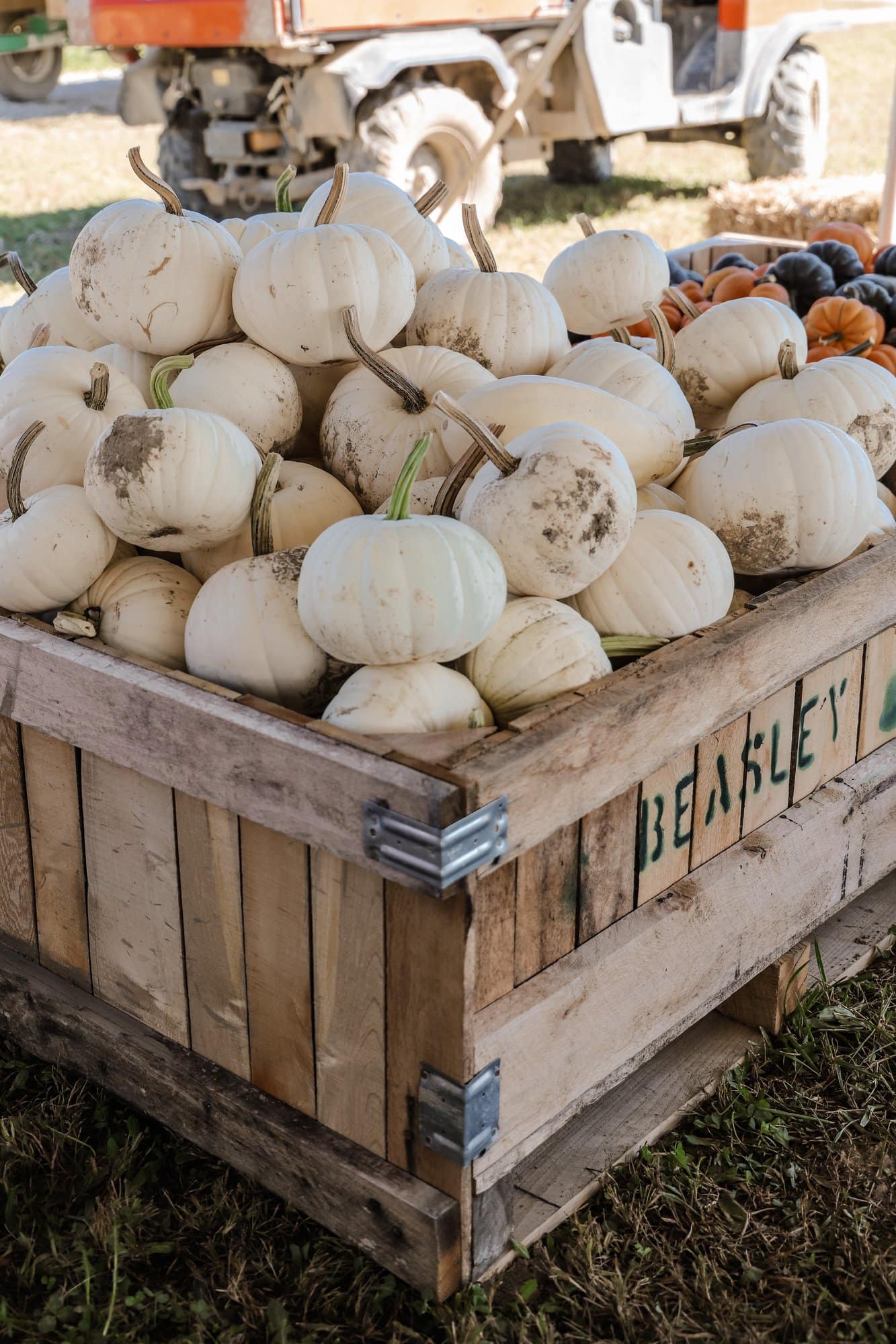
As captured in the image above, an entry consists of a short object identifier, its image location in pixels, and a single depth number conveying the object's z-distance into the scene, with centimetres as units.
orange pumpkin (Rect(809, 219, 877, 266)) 363
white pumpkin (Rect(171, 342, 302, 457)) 186
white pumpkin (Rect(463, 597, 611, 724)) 156
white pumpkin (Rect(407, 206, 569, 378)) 202
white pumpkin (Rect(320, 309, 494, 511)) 182
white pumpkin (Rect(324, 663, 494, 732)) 147
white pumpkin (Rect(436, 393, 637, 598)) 156
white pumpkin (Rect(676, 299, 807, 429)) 216
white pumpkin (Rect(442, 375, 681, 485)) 175
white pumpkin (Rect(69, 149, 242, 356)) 188
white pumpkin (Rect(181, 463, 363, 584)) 180
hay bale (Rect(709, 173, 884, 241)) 770
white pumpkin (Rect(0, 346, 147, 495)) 182
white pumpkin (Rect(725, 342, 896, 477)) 199
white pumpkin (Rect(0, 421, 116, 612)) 167
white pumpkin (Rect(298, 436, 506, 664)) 143
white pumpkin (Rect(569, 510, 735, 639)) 168
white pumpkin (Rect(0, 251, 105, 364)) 211
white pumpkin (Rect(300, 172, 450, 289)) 210
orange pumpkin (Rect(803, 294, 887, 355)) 294
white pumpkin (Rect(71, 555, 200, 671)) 170
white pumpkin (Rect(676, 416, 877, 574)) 178
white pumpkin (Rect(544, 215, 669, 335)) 225
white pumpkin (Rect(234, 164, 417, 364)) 183
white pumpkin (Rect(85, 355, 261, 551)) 161
